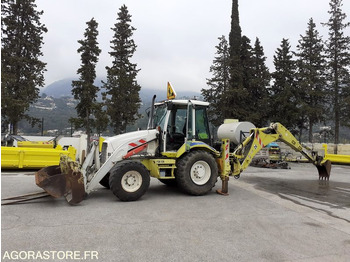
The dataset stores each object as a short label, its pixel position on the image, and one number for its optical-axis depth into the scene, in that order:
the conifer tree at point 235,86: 30.09
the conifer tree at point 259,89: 30.83
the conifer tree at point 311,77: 30.48
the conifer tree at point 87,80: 30.67
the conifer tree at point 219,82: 32.28
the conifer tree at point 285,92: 30.89
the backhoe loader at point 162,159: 6.94
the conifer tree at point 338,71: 31.33
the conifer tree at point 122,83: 29.56
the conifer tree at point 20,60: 23.47
